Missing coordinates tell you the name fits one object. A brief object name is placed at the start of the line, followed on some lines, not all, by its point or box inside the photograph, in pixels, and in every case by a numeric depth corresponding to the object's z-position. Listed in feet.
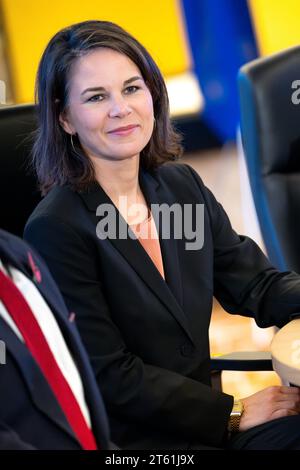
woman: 11.74
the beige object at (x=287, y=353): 11.54
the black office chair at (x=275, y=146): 13.26
